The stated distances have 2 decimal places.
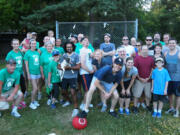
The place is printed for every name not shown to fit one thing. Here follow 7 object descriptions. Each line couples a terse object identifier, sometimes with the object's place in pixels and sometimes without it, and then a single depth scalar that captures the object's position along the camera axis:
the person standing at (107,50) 4.82
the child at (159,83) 4.11
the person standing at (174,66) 4.24
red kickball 3.67
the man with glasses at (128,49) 5.13
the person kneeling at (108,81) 3.91
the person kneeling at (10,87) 4.03
